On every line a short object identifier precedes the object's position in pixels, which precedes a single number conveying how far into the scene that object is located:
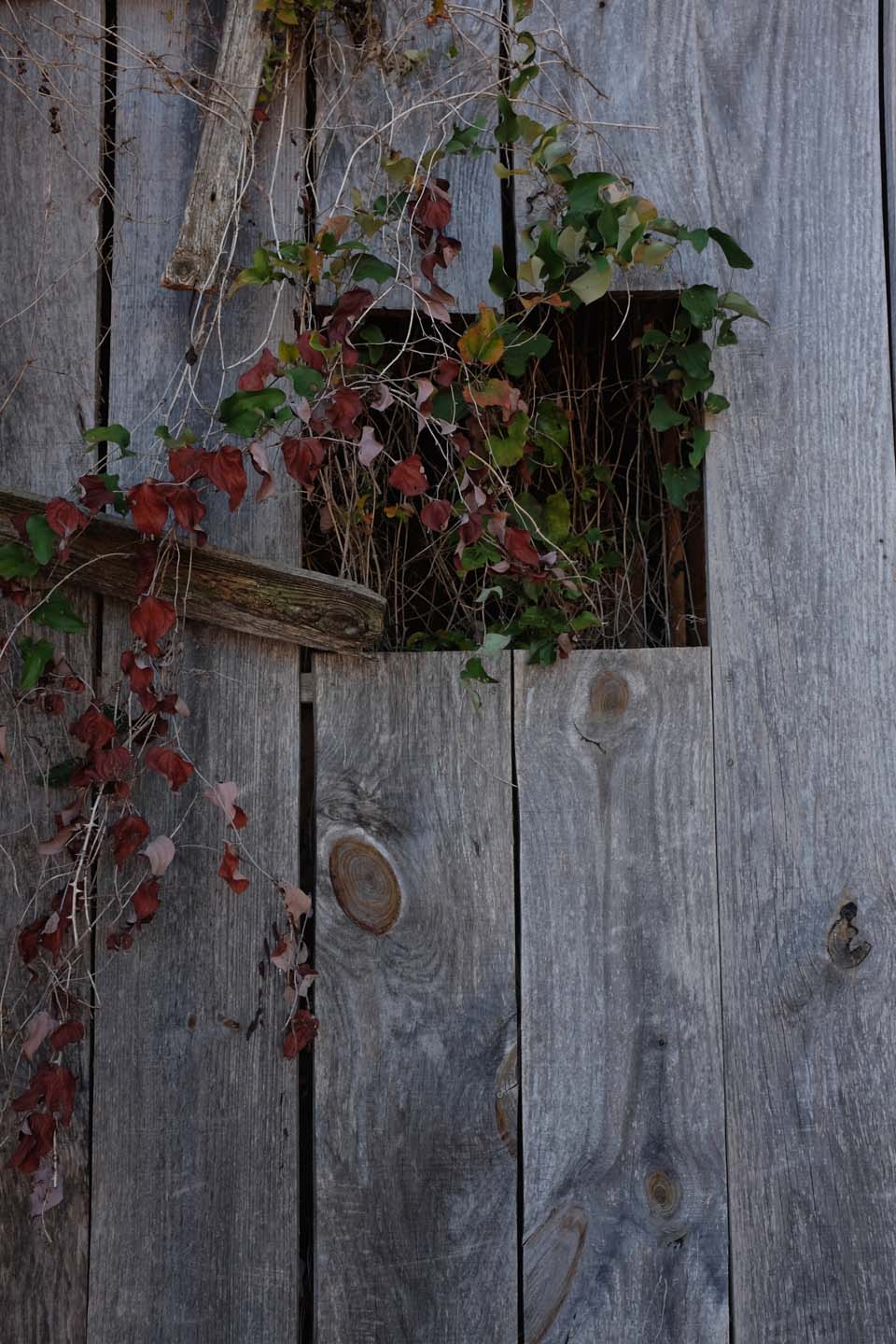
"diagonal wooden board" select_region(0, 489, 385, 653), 1.47
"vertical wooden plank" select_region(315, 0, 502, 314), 1.60
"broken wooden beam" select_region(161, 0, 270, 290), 1.52
